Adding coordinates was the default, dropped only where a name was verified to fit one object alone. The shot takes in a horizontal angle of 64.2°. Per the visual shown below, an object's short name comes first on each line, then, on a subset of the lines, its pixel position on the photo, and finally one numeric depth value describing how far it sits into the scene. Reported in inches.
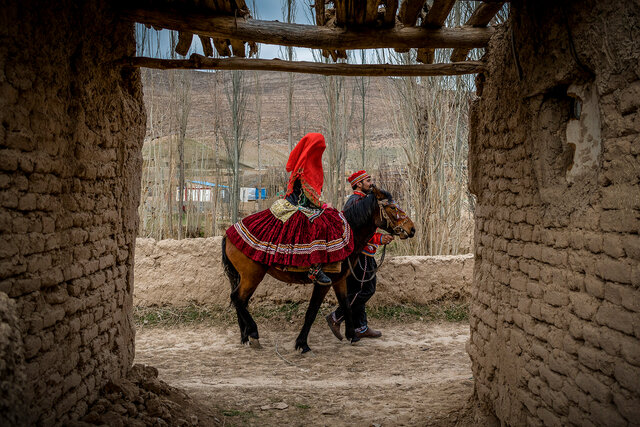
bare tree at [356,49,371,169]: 406.4
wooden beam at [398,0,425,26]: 131.3
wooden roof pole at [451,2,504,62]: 140.2
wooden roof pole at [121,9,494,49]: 139.6
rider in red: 236.2
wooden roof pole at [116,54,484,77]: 147.2
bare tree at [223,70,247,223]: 383.6
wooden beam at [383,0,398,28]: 129.8
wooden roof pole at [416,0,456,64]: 130.5
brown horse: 249.9
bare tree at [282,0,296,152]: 414.0
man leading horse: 269.7
